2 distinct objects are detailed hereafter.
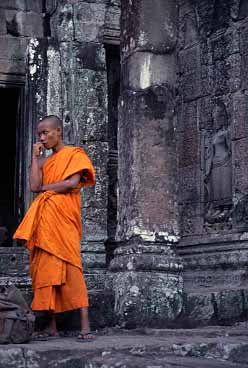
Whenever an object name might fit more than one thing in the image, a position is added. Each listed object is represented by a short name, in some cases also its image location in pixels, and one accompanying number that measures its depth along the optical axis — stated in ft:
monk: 31.54
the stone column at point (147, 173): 34.31
